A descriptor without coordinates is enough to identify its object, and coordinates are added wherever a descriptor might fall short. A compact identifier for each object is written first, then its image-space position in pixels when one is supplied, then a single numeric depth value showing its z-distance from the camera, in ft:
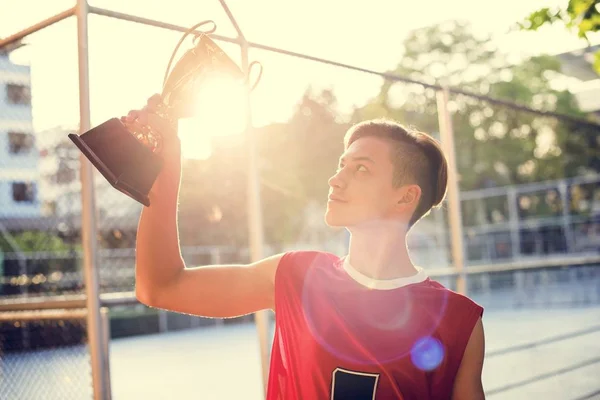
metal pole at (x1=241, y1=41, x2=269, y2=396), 8.59
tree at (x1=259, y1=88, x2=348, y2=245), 24.83
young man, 4.58
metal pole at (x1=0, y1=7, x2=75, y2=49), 7.60
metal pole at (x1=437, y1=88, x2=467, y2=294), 12.22
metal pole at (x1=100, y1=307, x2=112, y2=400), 7.38
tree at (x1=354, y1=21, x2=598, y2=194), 74.23
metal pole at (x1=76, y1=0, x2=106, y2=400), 7.29
